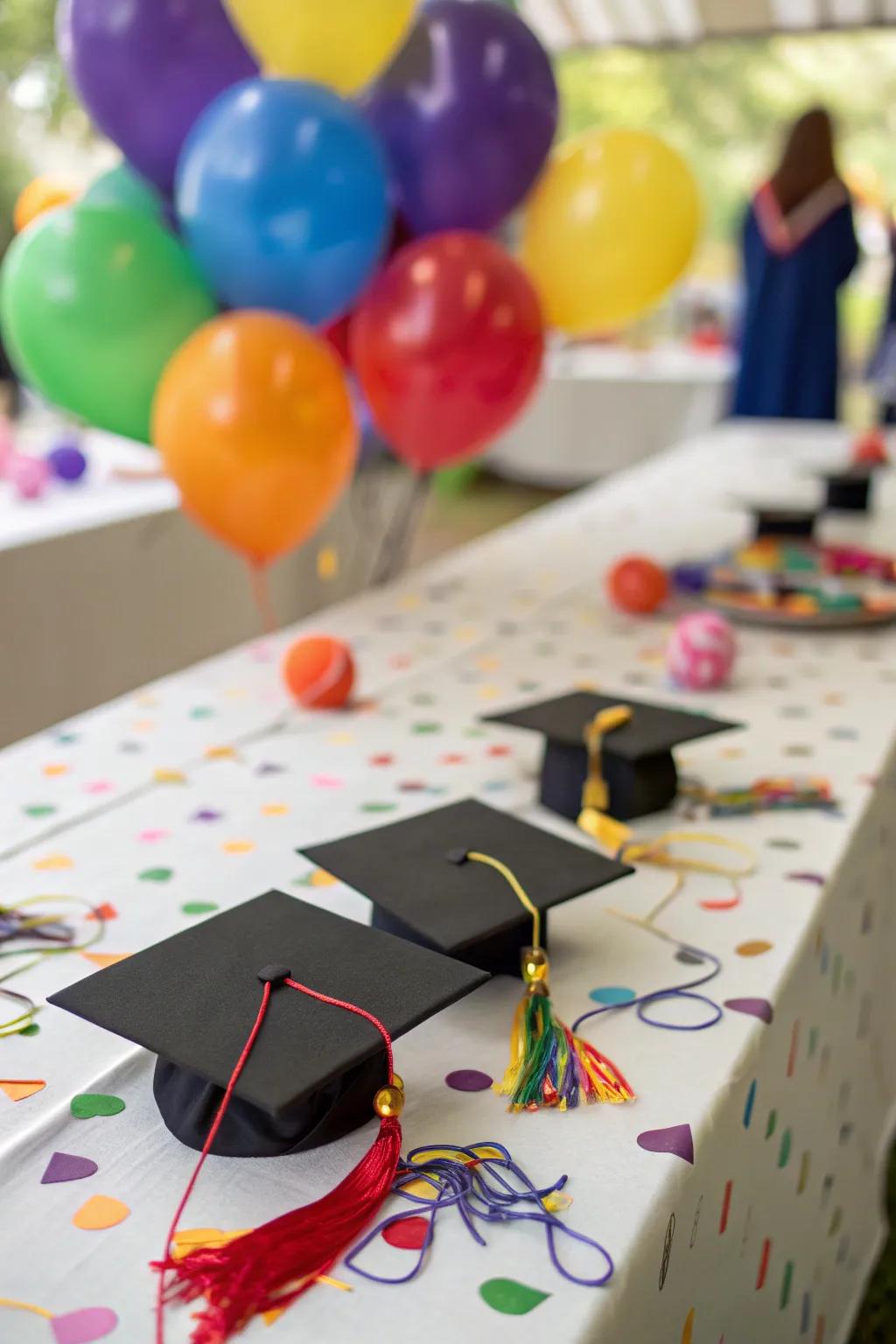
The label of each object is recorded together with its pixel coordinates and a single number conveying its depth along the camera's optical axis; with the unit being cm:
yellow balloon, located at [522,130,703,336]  206
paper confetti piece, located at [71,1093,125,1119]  81
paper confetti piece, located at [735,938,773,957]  102
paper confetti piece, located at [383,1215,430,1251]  70
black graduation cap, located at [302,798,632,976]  94
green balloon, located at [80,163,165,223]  192
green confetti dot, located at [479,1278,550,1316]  65
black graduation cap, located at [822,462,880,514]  275
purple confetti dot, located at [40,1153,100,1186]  75
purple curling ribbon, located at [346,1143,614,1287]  70
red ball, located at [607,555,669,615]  201
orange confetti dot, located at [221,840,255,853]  119
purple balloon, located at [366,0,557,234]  193
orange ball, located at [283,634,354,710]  158
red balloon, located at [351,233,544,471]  190
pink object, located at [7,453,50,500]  261
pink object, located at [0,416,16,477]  271
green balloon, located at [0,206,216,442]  181
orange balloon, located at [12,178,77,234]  218
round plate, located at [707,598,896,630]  194
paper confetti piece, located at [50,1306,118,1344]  63
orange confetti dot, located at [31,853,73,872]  115
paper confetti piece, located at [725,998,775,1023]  93
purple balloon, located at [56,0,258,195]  180
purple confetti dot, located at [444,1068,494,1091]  84
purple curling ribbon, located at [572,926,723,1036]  92
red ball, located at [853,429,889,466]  326
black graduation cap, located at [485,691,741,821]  127
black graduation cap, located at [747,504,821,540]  239
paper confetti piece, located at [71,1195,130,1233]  71
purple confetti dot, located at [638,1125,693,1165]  78
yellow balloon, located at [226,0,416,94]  177
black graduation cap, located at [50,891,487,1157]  73
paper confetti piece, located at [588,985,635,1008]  95
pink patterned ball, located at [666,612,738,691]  164
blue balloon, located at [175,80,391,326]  171
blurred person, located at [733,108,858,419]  463
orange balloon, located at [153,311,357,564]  170
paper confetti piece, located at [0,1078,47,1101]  83
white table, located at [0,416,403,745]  236
